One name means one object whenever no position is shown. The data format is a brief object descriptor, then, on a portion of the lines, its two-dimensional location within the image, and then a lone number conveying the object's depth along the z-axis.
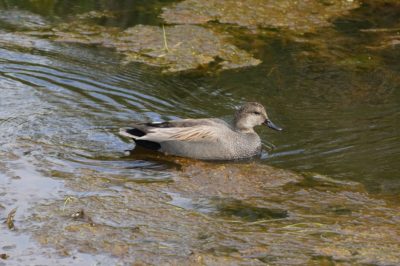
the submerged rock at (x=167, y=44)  22.31
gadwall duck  16.91
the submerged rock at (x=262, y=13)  25.42
